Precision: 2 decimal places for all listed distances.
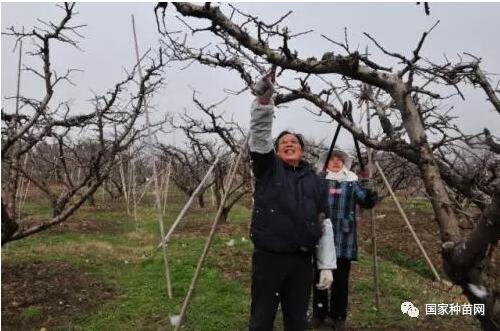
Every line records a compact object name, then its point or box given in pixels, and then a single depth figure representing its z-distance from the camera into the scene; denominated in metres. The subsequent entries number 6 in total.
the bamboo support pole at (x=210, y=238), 4.57
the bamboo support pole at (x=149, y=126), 6.45
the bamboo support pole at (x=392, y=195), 6.08
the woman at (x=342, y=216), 5.05
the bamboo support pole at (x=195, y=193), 6.54
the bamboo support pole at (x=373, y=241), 5.87
